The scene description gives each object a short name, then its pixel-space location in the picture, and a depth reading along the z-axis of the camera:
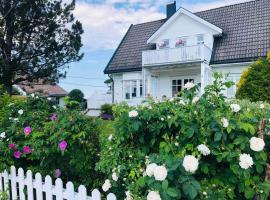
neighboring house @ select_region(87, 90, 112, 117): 24.40
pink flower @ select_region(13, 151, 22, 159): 3.21
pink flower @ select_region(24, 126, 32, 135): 3.20
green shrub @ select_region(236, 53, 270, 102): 9.71
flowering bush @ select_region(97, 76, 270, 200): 1.54
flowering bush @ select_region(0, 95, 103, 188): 3.00
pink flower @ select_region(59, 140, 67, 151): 2.87
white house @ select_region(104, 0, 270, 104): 15.35
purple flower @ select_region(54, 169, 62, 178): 3.17
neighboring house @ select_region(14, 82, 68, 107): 38.58
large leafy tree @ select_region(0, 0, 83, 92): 17.94
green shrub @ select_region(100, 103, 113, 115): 18.56
